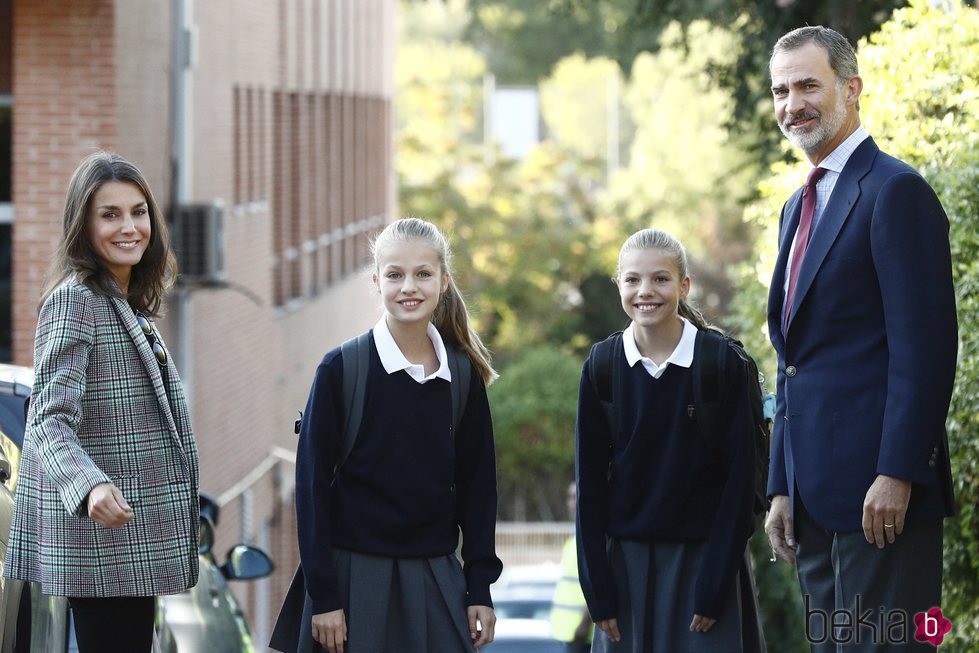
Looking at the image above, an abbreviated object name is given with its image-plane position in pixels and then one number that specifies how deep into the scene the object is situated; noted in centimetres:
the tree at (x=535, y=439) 6787
